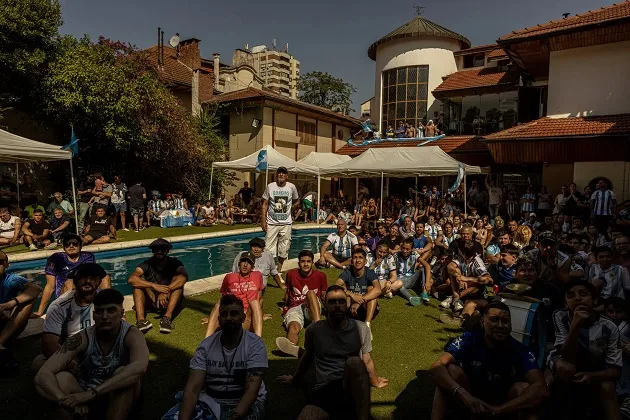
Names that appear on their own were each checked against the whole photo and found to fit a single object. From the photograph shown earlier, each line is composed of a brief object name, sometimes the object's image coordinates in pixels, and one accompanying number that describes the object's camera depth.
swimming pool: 9.77
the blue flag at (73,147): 11.46
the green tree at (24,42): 14.39
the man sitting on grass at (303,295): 5.54
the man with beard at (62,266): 5.66
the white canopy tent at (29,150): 9.82
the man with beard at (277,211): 8.23
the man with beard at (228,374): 3.10
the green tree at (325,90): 45.94
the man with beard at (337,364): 3.33
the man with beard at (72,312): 4.13
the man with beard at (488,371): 3.17
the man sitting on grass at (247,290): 5.20
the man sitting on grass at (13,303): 4.48
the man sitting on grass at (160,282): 5.82
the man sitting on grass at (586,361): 3.44
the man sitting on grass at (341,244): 8.95
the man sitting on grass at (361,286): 5.74
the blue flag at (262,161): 17.58
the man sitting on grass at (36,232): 11.33
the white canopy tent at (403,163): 15.53
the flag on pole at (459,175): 14.76
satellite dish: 28.09
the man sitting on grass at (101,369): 3.00
